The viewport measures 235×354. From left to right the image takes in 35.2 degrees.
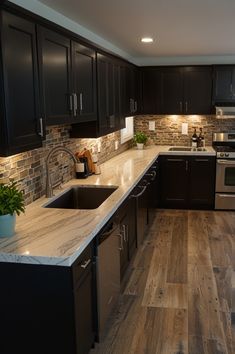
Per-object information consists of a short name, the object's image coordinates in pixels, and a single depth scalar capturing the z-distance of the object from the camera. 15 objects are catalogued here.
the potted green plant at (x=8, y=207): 2.10
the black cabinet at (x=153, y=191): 4.97
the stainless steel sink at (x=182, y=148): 6.12
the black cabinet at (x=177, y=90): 6.00
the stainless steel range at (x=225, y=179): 5.72
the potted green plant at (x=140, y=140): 6.19
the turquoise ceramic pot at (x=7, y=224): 2.13
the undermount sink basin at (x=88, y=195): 3.45
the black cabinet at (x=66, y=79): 2.47
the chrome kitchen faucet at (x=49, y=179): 2.99
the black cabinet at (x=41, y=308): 1.96
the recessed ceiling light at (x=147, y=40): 4.26
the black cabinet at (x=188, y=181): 5.81
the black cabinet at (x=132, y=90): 5.21
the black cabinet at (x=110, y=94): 3.80
